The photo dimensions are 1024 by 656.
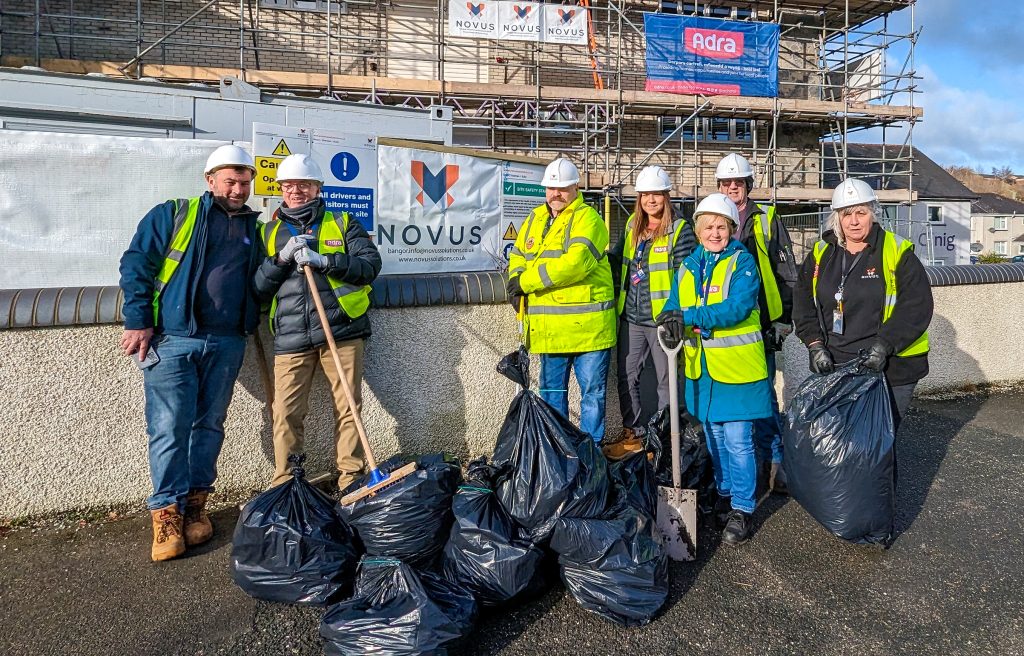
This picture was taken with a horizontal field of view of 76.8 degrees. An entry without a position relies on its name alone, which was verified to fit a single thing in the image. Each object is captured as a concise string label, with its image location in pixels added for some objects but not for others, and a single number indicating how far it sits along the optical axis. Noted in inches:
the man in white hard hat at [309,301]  127.0
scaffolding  469.7
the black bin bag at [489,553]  95.0
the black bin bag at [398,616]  81.0
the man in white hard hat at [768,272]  141.9
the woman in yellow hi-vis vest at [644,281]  141.0
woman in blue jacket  120.0
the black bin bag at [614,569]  94.0
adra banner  523.5
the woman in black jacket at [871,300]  120.5
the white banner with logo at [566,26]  493.7
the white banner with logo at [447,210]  190.2
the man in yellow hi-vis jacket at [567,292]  133.6
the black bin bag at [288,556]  97.8
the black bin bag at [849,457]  112.2
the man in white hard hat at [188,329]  115.3
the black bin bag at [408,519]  103.2
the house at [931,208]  718.1
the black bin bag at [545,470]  103.0
